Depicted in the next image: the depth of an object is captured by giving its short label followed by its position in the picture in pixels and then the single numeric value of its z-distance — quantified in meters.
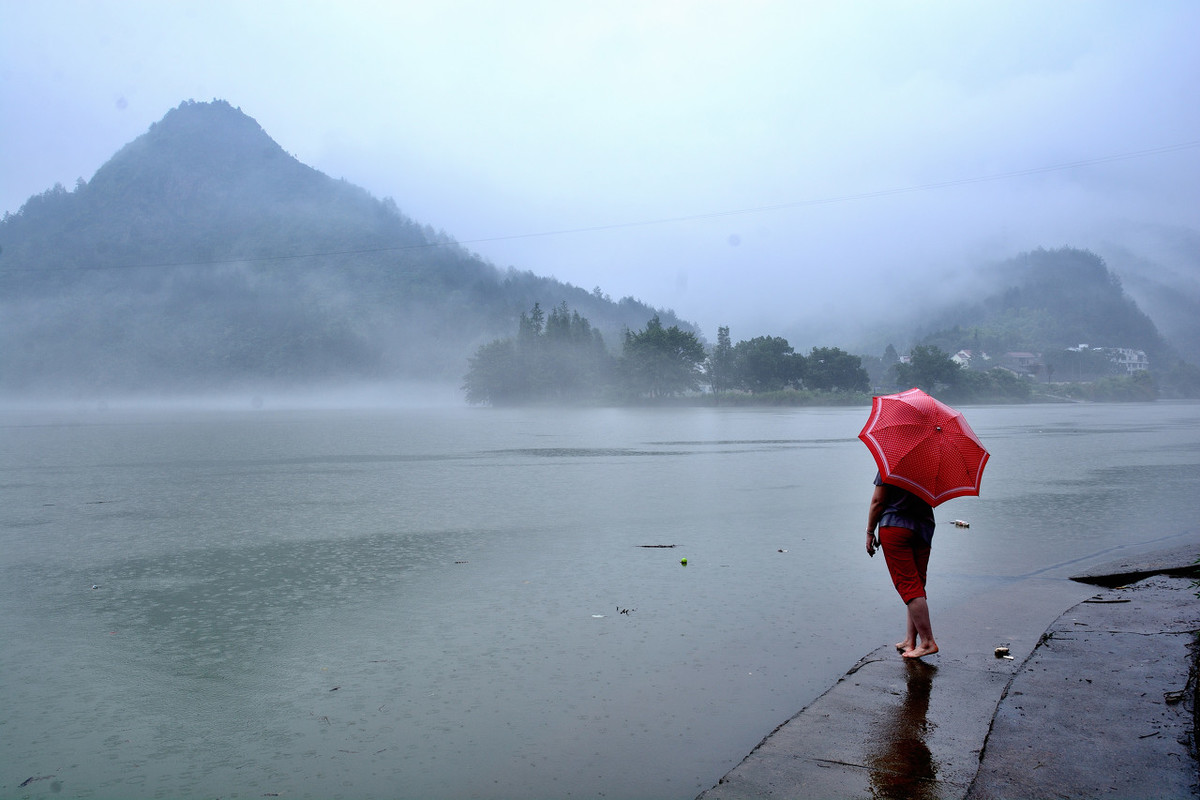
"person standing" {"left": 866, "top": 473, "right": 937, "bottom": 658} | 5.12
